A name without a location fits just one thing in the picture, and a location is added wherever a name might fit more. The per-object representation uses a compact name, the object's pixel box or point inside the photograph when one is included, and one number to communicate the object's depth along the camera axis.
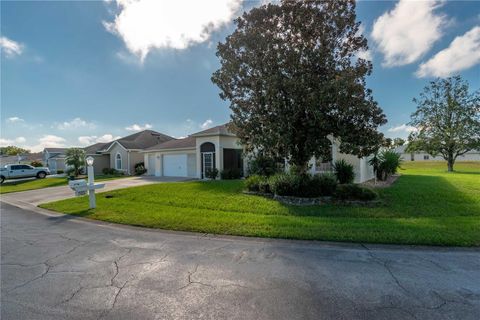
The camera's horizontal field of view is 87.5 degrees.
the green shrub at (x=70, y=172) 26.06
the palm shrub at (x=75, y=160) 26.41
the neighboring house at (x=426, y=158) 64.69
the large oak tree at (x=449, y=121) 27.56
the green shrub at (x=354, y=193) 9.35
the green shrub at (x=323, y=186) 9.89
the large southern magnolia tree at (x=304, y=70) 9.44
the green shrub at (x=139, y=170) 26.94
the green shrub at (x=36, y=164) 46.58
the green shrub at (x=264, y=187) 11.28
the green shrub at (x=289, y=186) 10.00
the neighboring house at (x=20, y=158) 56.88
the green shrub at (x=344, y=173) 13.27
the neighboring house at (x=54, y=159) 40.46
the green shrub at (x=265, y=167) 15.84
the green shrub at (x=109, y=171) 28.75
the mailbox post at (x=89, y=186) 9.83
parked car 26.81
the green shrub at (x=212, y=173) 19.33
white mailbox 10.49
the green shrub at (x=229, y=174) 18.83
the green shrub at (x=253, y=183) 11.71
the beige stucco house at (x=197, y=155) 19.72
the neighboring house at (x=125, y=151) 28.19
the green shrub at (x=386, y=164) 16.19
